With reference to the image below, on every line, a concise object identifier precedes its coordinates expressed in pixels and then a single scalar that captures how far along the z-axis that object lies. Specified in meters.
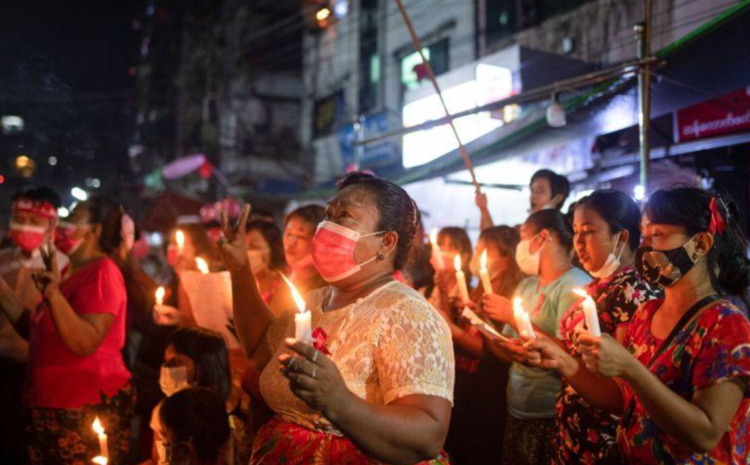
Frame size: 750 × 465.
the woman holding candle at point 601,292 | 3.12
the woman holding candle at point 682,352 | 2.18
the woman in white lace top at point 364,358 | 1.77
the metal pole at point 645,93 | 5.26
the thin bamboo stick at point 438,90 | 5.17
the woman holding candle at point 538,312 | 3.96
